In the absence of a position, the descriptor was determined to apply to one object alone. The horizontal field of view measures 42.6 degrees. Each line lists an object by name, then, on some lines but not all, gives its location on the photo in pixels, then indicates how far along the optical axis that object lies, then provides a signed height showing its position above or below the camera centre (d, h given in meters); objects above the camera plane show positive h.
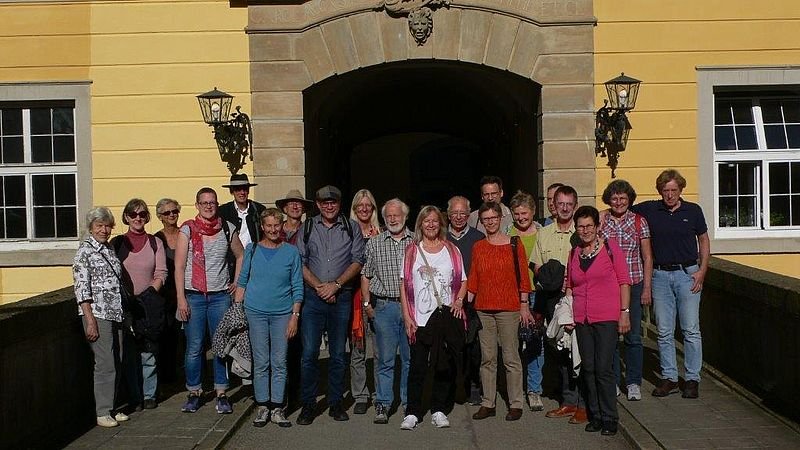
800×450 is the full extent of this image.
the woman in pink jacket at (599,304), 7.00 -0.61
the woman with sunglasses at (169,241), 8.52 -0.16
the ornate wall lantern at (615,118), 10.65 +1.01
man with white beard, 7.52 -0.53
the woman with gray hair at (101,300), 7.13 -0.54
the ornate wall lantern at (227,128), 10.77 +0.98
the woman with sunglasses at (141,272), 7.88 -0.38
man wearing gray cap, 7.56 -0.50
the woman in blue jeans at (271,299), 7.36 -0.57
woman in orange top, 7.36 -0.55
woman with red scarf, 7.74 -0.46
